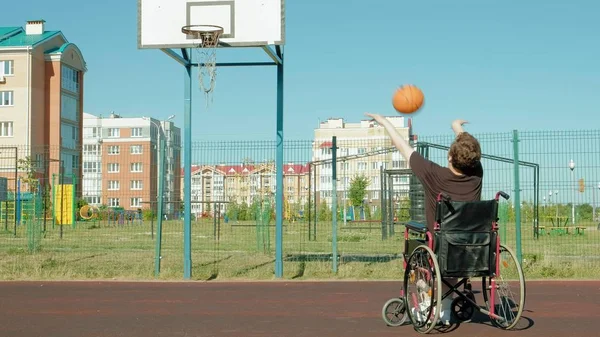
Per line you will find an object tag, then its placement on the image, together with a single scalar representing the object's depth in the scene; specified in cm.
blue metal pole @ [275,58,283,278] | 1314
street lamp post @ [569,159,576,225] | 1412
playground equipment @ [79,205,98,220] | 2256
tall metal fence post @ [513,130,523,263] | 1376
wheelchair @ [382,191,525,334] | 681
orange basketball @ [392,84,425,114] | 881
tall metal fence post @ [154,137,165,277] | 1351
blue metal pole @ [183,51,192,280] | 1307
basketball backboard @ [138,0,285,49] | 1299
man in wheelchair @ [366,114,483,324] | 704
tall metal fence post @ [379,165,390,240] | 2267
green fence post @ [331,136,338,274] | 1381
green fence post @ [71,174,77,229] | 1888
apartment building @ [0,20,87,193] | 6531
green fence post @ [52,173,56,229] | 2261
